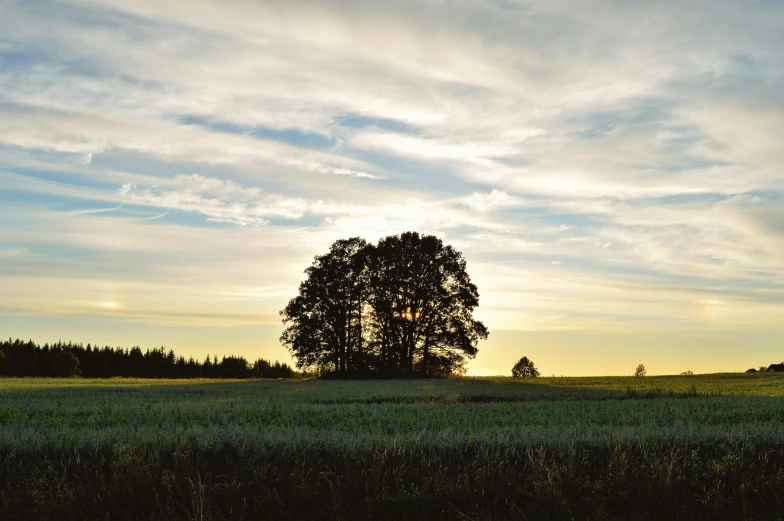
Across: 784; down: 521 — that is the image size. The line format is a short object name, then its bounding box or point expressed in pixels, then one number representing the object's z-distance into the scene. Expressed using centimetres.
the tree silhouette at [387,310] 6431
